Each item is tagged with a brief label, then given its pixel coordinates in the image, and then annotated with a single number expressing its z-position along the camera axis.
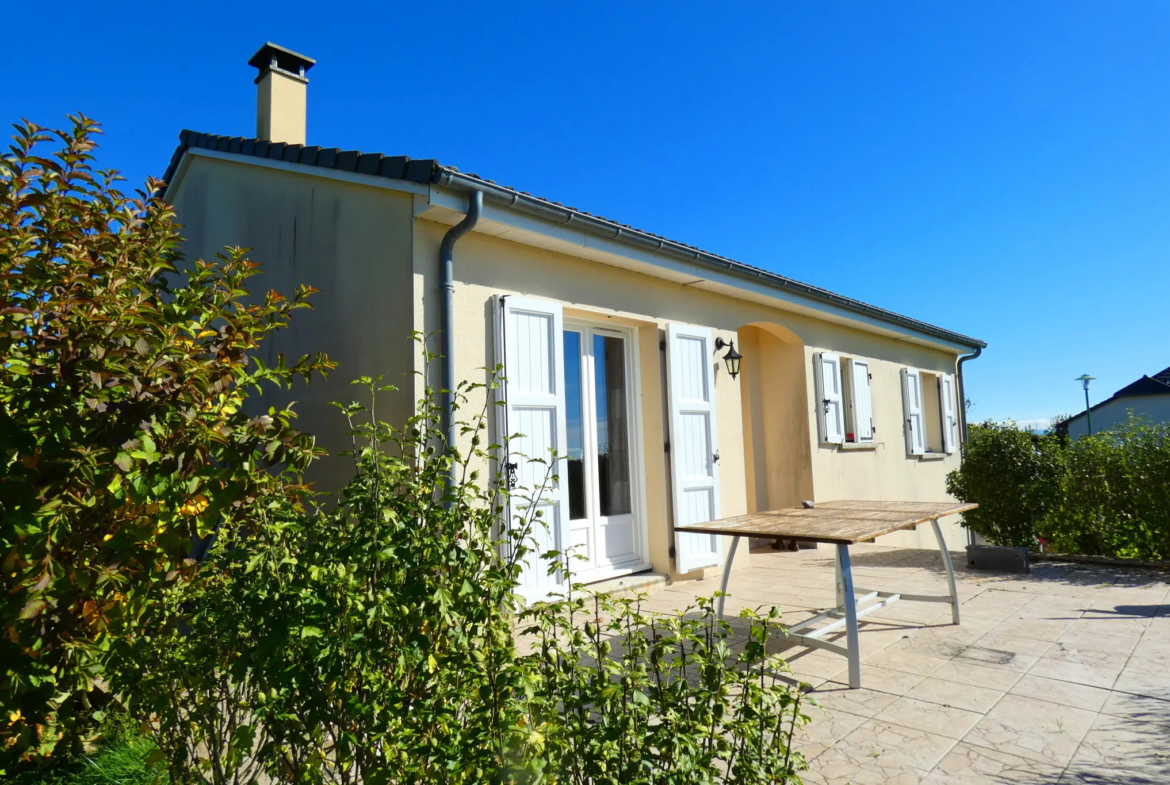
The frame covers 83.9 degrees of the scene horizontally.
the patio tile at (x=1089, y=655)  3.40
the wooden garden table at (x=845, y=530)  3.18
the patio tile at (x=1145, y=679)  3.01
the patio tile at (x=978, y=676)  3.17
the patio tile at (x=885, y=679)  3.16
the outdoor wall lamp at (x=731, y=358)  6.71
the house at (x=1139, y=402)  23.84
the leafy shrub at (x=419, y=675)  1.38
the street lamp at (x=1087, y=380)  23.94
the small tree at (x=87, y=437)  1.81
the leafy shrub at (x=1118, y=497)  5.93
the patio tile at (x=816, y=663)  3.43
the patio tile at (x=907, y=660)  3.43
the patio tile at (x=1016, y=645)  3.66
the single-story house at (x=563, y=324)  4.48
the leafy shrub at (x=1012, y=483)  6.50
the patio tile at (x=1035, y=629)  3.96
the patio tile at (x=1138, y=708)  2.72
